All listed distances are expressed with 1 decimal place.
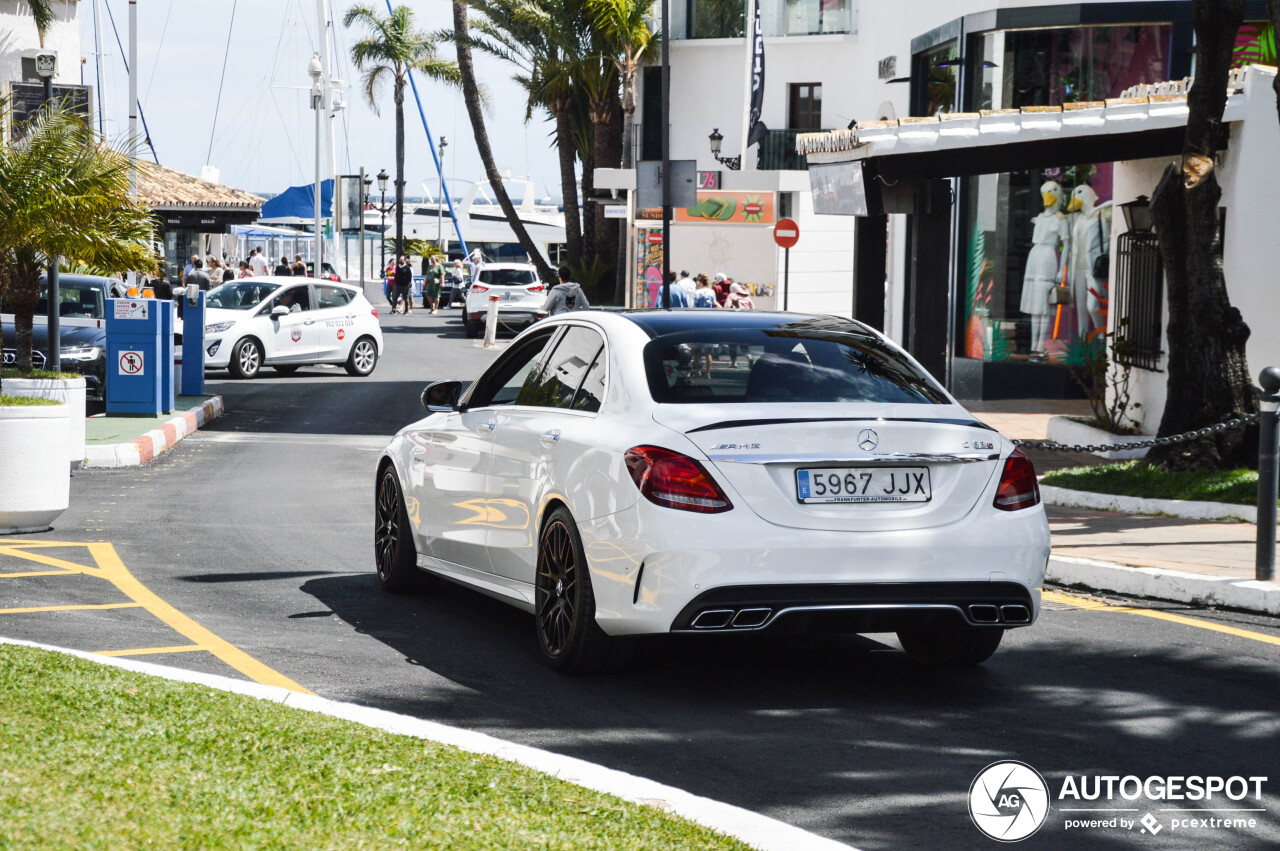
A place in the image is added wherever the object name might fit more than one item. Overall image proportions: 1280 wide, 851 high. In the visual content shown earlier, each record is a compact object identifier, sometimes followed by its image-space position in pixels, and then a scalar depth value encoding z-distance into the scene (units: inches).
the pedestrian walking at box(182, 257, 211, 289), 1212.7
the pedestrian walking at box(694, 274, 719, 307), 1098.7
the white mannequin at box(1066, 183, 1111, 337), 840.3
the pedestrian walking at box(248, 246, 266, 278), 1969.7
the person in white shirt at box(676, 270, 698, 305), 1101.1
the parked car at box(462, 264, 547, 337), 1673.2
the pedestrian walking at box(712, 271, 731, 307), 1235.2
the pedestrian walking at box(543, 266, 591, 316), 1016.9
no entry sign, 1152.2
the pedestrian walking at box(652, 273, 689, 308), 1072.8
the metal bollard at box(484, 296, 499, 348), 1476.4
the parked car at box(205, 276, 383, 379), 1043.9
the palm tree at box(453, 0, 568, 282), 1893.5
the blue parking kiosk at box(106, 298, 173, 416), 733.3
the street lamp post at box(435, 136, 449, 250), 3587.6
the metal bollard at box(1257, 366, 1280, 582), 324.5
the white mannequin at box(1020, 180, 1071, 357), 871.7
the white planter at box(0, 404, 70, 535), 414.9
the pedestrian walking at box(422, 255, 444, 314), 2377.0
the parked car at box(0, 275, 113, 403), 769.6
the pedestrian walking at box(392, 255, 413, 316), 2231.8
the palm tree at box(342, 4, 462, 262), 2888.8
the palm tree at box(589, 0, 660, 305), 1733.5
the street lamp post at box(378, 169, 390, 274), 2411.4
